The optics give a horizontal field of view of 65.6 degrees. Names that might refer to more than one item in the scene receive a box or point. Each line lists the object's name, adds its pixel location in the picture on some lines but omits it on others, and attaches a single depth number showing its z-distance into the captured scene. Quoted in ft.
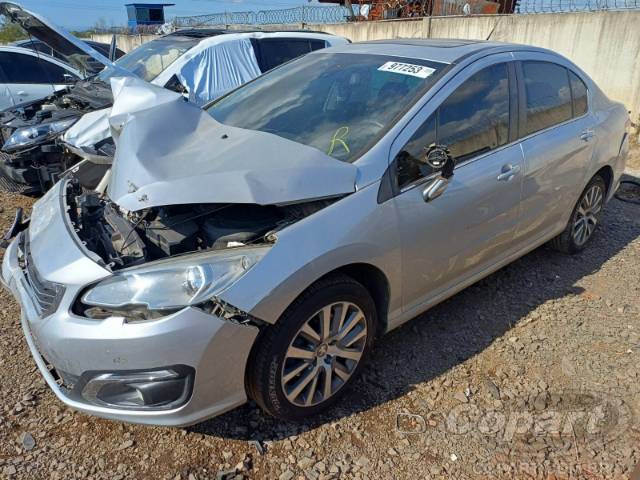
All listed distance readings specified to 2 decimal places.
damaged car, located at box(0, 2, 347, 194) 11.89
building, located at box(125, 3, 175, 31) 86.53
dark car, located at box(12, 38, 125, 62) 24.66
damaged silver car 6.54
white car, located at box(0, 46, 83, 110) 23.65
